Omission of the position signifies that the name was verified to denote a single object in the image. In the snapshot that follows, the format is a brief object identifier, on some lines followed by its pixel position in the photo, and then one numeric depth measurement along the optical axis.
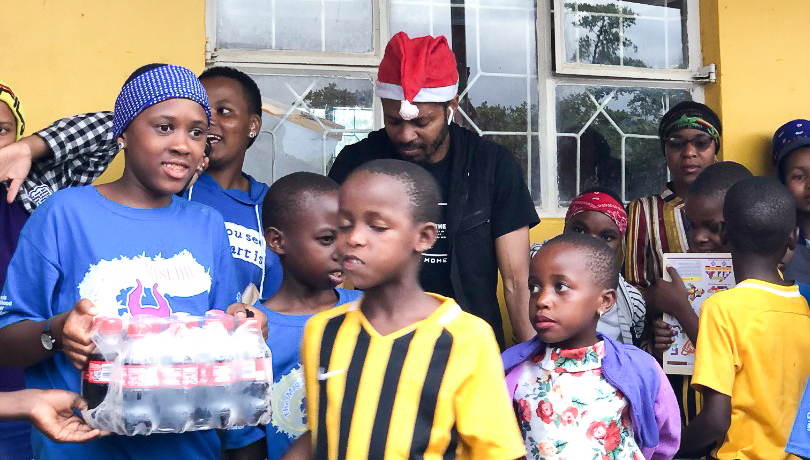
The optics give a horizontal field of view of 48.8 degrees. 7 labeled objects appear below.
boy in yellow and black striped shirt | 2.13
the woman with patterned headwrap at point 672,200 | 4.20
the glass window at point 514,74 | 4.58
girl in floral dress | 2.70
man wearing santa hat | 3.47
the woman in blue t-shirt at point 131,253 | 2.34
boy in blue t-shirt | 2.76
